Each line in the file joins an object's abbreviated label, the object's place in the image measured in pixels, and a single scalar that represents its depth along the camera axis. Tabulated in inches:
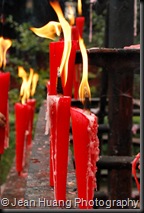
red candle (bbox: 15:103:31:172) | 73.2
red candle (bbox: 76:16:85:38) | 76.6
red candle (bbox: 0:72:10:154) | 50.9
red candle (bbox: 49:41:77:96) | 47.6
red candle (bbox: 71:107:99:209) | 44.0
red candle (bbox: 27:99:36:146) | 98.2
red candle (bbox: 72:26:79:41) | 71.0
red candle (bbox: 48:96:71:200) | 45.9
